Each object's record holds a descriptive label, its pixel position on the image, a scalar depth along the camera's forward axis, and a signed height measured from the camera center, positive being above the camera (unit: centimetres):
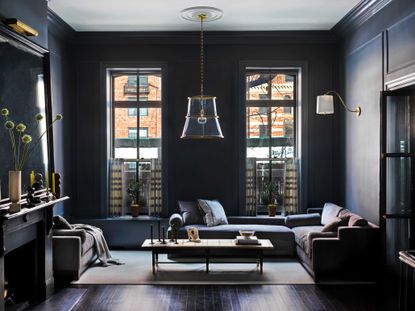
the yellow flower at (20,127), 429 +24
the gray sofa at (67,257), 580 -117
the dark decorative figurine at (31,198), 450 -38
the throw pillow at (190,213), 728 -85
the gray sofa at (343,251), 577 -113
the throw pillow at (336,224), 608 -85
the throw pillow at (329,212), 696 -82
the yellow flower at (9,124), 419 +27
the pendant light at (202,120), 602 +42
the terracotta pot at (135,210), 788 -86
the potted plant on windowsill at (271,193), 793 -61
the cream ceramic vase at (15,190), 414 -28
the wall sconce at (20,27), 427 +113
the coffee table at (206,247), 604 -111
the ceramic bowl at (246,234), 629 -99
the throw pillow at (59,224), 618 -84
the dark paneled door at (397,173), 540 -22
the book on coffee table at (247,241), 614 -106
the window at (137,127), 800 +45
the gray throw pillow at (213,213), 718 -84
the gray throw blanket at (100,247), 657 -121
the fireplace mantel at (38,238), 433 -78
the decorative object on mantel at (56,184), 528 -30
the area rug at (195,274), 577 -144
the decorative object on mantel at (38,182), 466 -25
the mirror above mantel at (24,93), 432 +59
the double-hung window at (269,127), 800 +43
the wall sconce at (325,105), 693 +68
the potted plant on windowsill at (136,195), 797 -63
